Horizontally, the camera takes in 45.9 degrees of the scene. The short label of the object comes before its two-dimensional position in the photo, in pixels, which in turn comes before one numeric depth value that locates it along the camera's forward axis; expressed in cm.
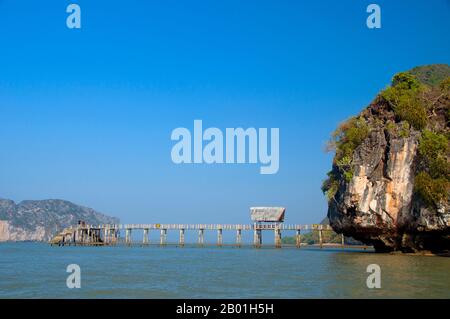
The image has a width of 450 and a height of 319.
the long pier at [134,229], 8962
